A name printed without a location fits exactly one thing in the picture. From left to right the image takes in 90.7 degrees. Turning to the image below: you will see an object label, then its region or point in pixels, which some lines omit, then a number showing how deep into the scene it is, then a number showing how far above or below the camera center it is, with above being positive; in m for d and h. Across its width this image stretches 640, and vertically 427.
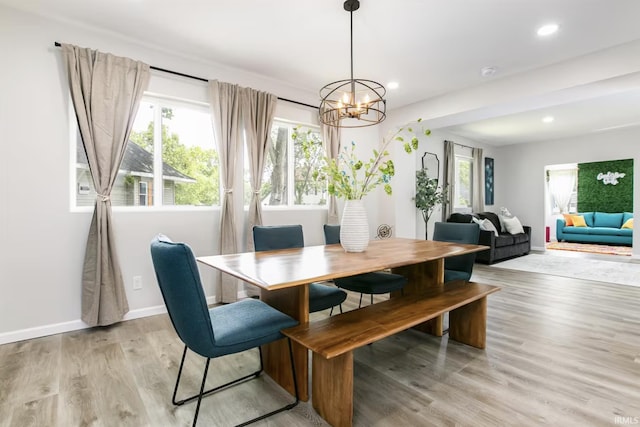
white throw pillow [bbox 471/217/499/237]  6.06 -0.23
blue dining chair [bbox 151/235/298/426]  1.40 -0.53
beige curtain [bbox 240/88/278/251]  3.72 +0.88
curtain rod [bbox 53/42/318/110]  3.17 +1.45
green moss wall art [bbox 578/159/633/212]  7.91 +0.68
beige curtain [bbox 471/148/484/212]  7.48 +0.67
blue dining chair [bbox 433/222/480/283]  2.96 -0.29
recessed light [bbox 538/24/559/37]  2.80 +1.65
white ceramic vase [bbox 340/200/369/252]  2.38 -0.12
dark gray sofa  5.82 -0.58
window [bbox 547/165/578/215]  9.66 +0.73
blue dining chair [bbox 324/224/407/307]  2.58 -0.60
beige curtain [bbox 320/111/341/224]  4.54 +0.94
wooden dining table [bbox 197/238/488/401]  1.65 -0.33
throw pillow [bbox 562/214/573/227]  8.72 -0.22
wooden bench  1.54 -0.63
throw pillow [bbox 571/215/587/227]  8.54 -0.24
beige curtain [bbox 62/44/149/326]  2.74 +0.59
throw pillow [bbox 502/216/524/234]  6.82 -0.30
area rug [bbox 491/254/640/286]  4.71 -0.95
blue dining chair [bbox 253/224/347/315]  2.30 -0.30
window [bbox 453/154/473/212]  7.09 +0.67
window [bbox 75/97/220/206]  3.10 +0.53
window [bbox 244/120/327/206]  4.18 +0.59
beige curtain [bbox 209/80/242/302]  3.49 +0.63
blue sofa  7.72 -0.46
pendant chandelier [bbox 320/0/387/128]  2.41 +0.84
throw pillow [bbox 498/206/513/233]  7.04 -0.09
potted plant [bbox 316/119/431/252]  2.36 +0.03
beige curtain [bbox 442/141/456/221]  6.52 +0.74
